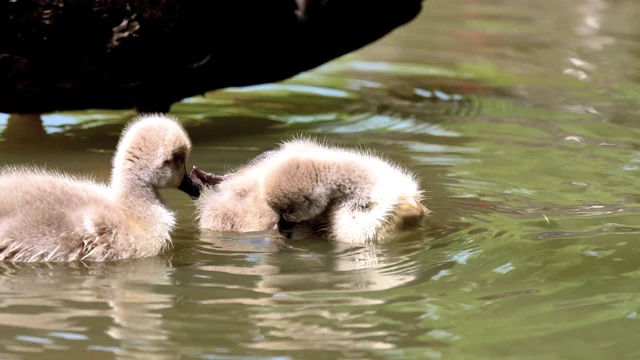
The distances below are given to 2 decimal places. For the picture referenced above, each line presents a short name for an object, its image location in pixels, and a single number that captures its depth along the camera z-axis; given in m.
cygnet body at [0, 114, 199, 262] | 8.91
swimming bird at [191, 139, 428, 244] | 9.62
